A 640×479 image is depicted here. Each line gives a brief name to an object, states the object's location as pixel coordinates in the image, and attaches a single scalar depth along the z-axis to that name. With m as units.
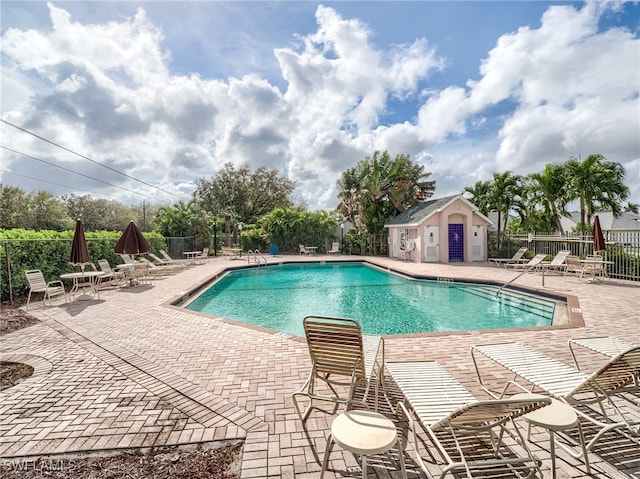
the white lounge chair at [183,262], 18.02
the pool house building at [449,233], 19.36
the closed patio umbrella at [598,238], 11.33
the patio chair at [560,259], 12.76
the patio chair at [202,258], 22.19
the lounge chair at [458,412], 2.06
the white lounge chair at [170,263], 17.47
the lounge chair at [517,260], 15.85
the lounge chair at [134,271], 11.89
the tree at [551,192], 19.08
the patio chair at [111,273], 11.44
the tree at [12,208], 30.42
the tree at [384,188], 23.88
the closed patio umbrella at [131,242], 11.84
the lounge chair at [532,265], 13.26
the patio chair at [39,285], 8.57
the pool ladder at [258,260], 19.88
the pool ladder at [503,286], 10.81
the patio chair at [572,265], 12.05
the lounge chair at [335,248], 25.12
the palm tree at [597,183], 16.03
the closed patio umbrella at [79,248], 9.47
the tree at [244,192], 39.50
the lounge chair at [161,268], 14.17
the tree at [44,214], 32.03
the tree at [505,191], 23.20
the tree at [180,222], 25.08
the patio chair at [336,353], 3.00
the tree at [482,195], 24.23
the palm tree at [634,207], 23.58
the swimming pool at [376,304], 8.23
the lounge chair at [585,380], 2.64
